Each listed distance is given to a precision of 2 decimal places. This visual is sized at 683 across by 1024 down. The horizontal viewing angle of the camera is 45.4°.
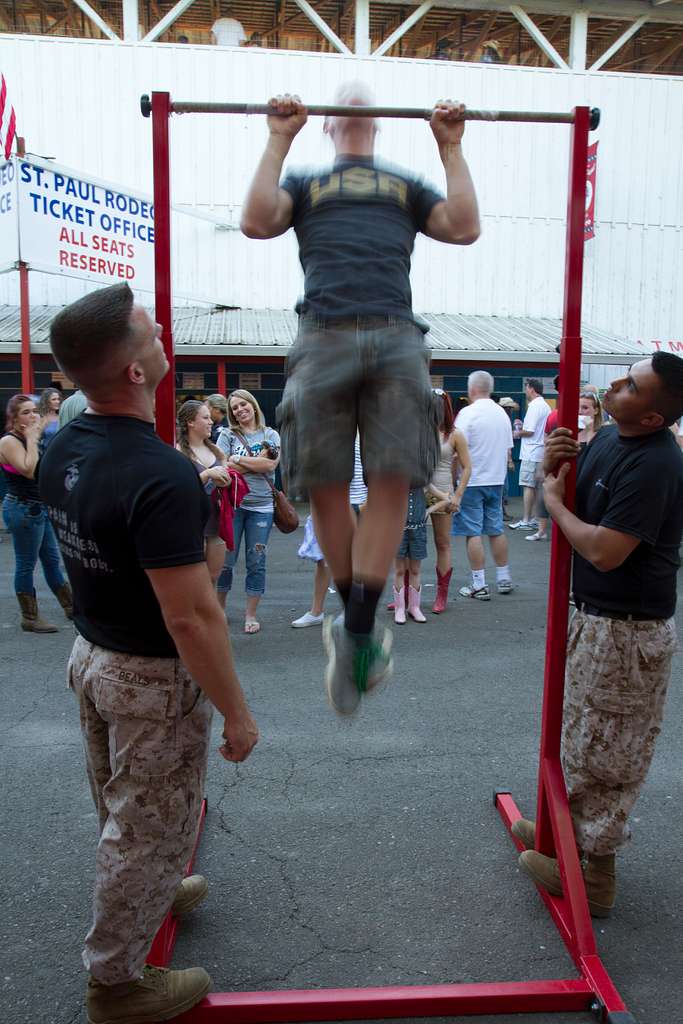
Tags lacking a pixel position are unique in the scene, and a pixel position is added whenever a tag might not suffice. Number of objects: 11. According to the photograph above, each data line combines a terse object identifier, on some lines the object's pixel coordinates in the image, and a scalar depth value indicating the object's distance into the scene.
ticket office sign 7.90
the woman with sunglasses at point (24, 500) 6.09
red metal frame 2.39
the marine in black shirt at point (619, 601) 2.71
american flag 8.07
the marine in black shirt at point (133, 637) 2.02
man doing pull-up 2.19
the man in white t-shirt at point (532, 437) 10.23
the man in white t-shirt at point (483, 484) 7.16
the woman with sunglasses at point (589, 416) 7.79
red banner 13.53
